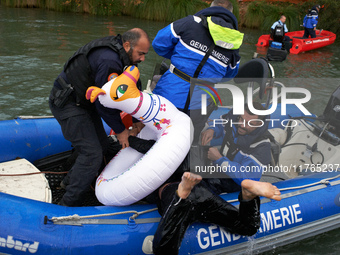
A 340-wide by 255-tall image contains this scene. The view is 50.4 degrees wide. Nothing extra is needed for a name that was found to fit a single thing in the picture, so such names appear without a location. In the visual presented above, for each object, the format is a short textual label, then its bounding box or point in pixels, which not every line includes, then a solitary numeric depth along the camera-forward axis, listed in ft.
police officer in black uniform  9.18
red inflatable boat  38.50
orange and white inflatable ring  8.94
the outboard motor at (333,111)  13.16
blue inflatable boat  8.58
